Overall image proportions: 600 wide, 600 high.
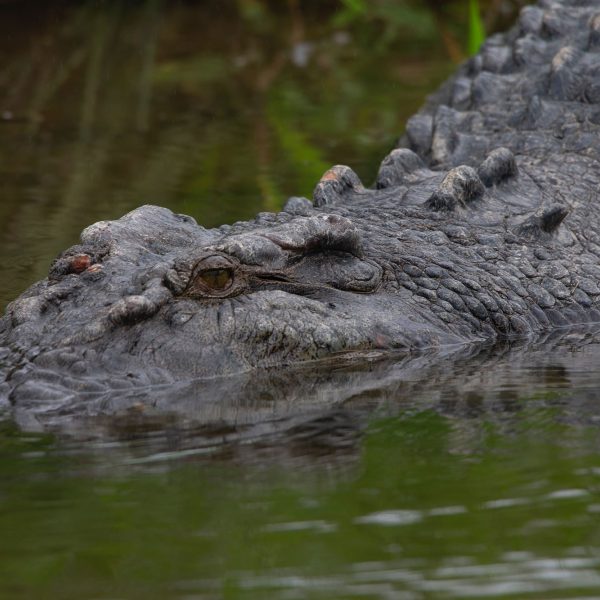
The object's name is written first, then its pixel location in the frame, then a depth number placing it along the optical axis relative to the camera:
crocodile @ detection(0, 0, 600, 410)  9.85
